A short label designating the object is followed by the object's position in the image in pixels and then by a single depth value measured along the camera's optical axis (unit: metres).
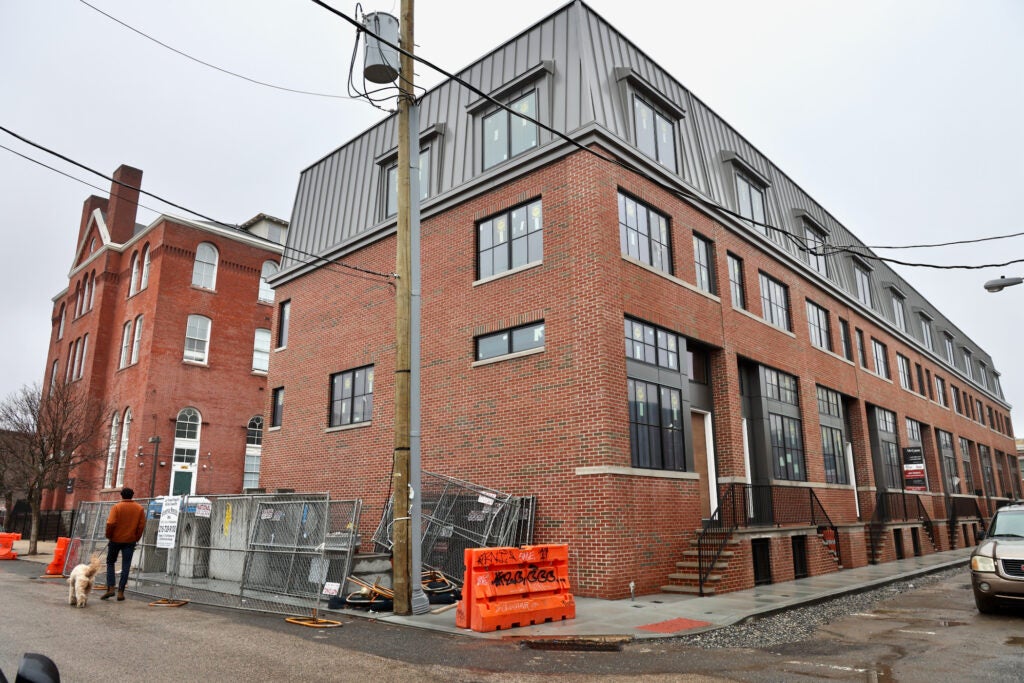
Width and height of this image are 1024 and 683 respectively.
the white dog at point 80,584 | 10.81
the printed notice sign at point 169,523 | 13.12
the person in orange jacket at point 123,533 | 11.83
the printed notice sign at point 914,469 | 25.36
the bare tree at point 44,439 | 24.69
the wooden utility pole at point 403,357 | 10.29
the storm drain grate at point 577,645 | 8.32
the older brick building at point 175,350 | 31.94
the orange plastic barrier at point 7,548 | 21.78
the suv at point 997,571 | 10.22
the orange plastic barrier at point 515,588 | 9.23
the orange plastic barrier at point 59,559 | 16.50
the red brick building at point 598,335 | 13.47
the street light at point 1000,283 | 13.51
